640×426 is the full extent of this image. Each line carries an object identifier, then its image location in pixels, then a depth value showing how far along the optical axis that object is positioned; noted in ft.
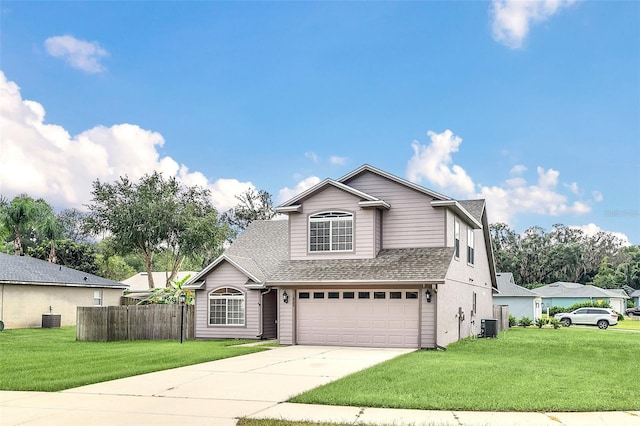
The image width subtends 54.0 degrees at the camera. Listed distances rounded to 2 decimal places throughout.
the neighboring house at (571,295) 202.69
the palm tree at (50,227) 172.35
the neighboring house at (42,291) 112.47
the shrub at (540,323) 127.95
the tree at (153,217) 159.33
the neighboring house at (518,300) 154.61
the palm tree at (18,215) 166.50
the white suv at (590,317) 138.31
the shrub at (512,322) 133.08
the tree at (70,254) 209.46
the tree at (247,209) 217.77
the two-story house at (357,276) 72.74
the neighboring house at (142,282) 193.67
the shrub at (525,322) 133.59
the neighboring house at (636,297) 262.88
